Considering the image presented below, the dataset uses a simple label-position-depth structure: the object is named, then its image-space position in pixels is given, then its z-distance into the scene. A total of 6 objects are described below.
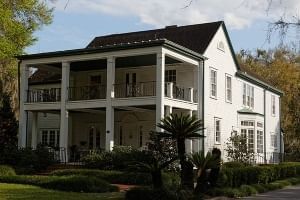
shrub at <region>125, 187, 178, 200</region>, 16.08
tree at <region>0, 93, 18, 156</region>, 35.66
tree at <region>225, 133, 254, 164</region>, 32.69
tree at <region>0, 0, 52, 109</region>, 33.41
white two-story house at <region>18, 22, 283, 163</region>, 29.45
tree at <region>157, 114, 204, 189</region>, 18.09
